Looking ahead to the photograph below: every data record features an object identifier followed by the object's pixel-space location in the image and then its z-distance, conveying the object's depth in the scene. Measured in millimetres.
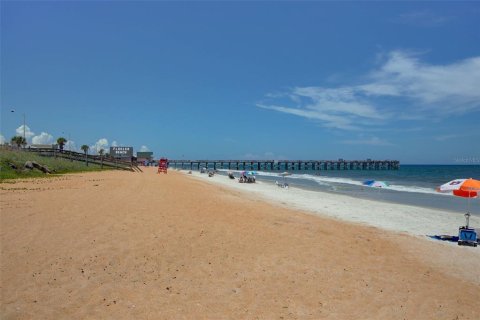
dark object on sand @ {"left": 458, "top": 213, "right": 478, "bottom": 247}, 10344
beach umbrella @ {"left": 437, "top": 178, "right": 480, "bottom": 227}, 10922
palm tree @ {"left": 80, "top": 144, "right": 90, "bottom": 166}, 109250
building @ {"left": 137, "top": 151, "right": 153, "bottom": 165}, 110469
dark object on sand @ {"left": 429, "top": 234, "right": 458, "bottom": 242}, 11146
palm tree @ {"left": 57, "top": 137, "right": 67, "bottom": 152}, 90506
